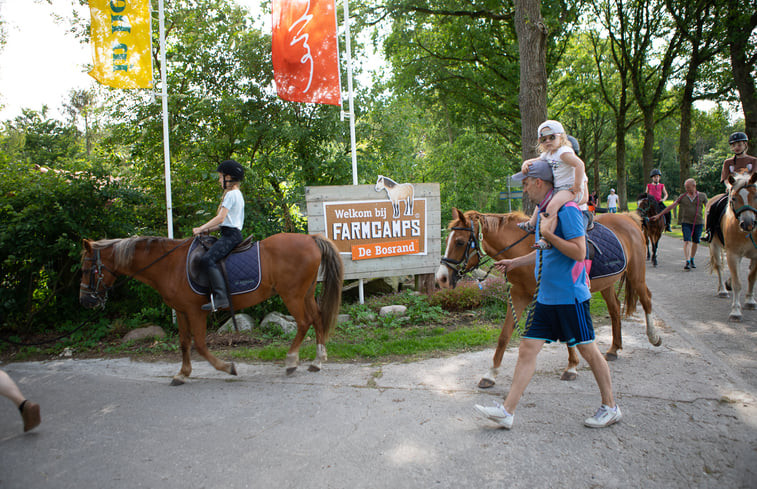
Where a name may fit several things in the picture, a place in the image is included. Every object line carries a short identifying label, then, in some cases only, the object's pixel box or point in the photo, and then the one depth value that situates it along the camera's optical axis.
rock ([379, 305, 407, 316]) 7.33
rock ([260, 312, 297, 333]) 6.97
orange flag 7.54
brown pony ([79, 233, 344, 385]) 5.18
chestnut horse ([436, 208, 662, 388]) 4.48
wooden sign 7.74
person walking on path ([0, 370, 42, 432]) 3.67
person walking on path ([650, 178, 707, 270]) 10.23
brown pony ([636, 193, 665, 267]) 11.72
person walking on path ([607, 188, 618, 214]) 28.52
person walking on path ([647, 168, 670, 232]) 12.26
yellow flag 6.88
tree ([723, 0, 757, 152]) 16.05
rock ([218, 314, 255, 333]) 6.96
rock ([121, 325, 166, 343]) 6.80
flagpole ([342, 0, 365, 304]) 8.02
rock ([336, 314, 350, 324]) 7.29
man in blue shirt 3.26
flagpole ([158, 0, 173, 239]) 7.27
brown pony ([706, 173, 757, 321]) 6.53
